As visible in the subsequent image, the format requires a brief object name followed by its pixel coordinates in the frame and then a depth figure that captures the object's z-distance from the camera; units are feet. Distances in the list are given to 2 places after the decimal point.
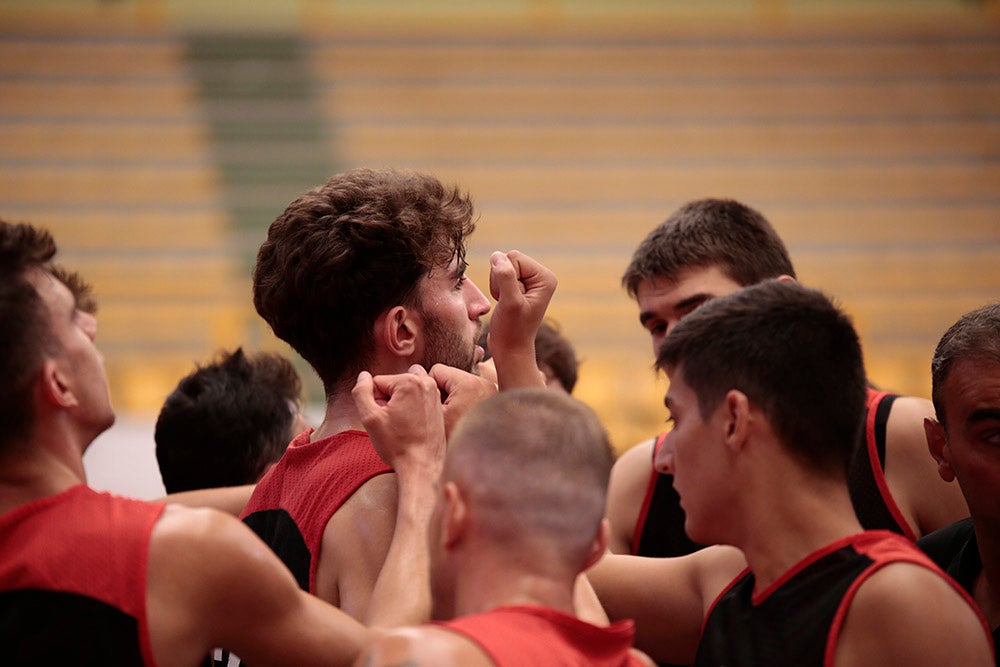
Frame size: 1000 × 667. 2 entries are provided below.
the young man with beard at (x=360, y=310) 15.14
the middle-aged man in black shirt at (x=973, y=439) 15.64
